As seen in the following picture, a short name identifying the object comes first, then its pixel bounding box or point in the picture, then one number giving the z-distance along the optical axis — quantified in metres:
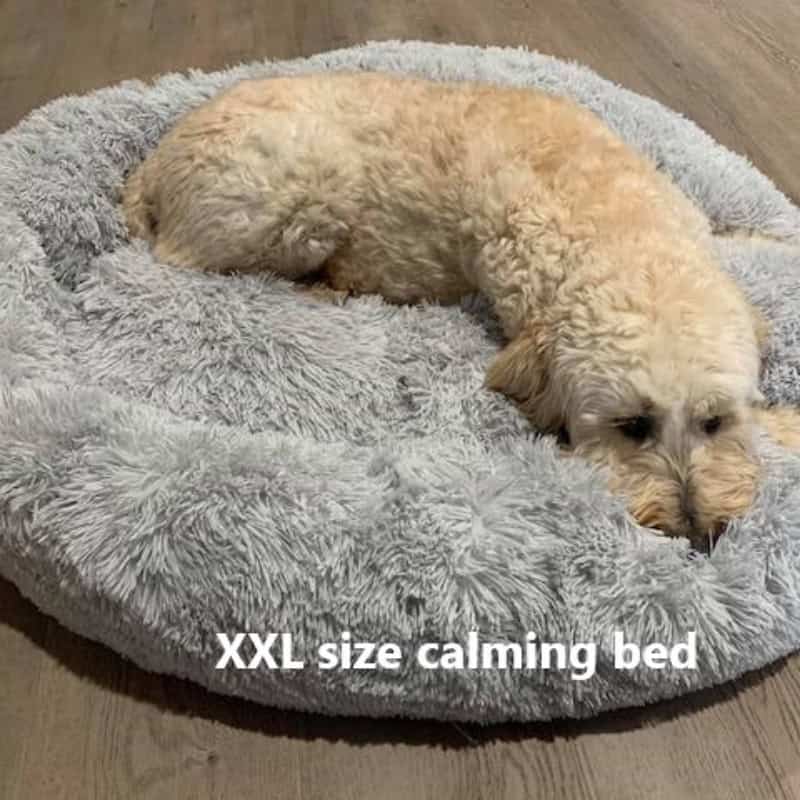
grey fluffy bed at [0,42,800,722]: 1.59
